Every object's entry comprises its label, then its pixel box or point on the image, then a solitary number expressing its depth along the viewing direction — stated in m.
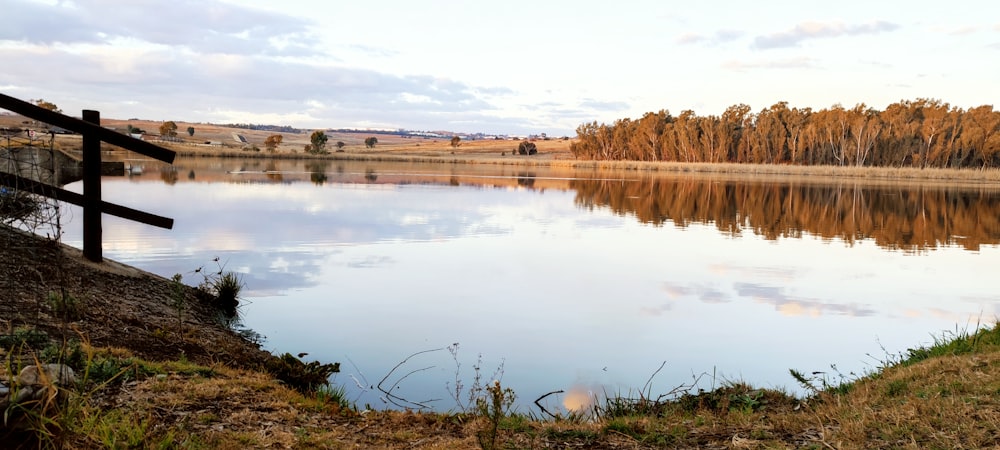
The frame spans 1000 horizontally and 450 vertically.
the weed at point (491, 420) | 4.21
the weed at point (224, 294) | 9.34
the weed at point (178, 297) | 7.19
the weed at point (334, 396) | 5.72
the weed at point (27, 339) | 4.97
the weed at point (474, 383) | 6.56
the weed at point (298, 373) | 6.32
